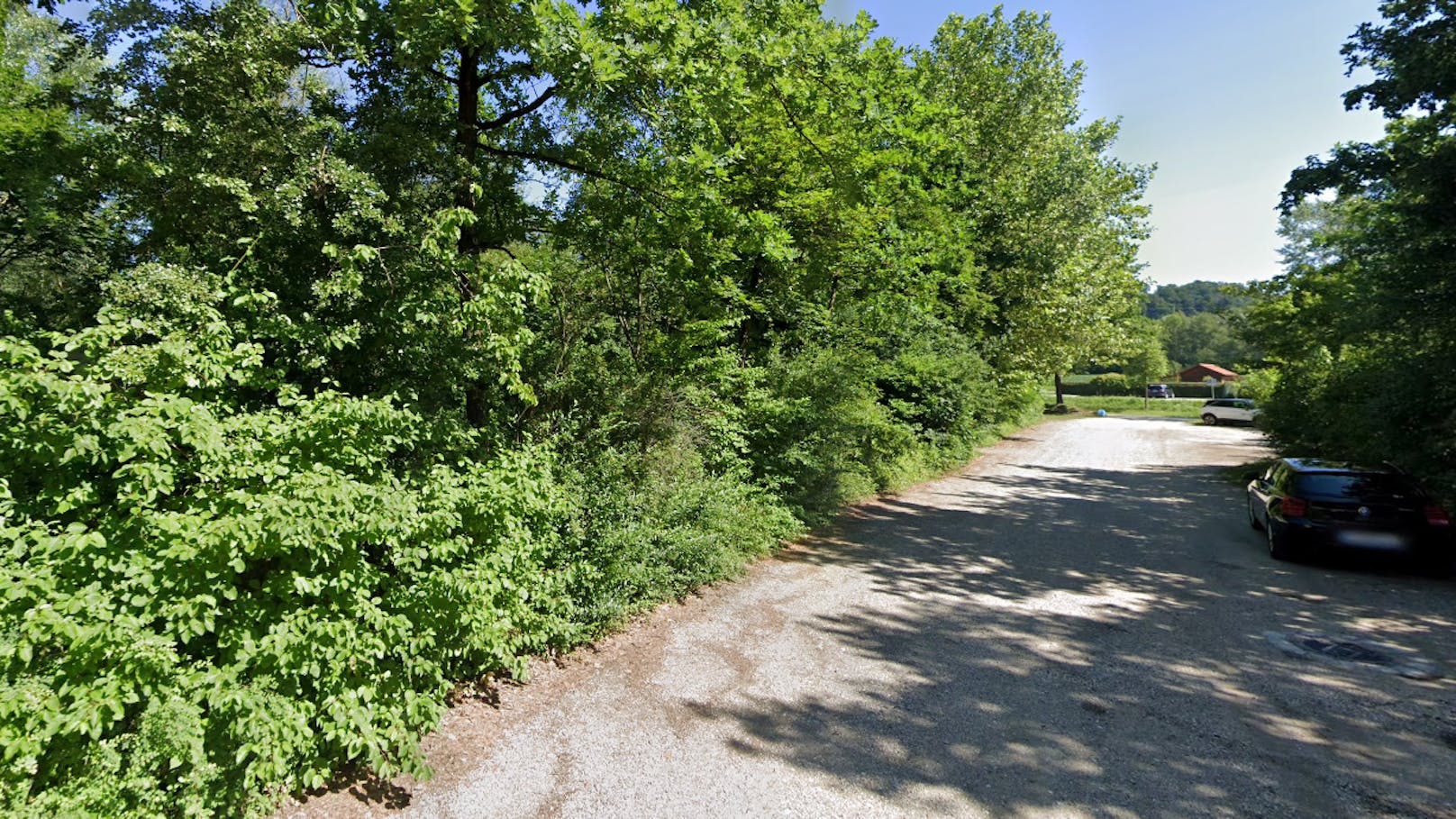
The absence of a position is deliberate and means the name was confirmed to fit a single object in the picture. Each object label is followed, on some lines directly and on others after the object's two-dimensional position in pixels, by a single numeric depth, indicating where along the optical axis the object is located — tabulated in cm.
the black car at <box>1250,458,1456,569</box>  823
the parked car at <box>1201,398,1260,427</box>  3519
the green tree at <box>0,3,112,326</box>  604
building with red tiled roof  6975
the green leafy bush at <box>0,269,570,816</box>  293
